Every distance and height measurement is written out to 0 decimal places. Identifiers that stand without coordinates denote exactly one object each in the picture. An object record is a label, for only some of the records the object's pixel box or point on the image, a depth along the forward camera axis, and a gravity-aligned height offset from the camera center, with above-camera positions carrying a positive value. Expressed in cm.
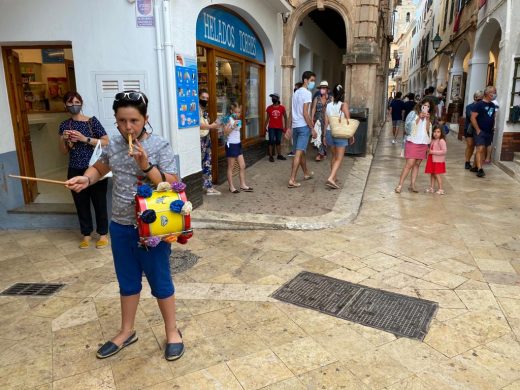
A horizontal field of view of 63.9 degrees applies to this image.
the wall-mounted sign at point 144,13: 469 +97
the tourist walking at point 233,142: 599 -62
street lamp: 1907 +246
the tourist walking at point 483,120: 830 -46
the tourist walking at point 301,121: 674 -36
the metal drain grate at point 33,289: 358 -158
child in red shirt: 902 -48
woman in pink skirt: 662 -54
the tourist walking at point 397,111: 1398 -44
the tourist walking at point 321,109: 757 -19
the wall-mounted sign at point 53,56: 683 +75
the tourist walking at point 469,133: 856 -75
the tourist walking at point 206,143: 597 -63
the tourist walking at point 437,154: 673 -90
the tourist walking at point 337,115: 666 -31
